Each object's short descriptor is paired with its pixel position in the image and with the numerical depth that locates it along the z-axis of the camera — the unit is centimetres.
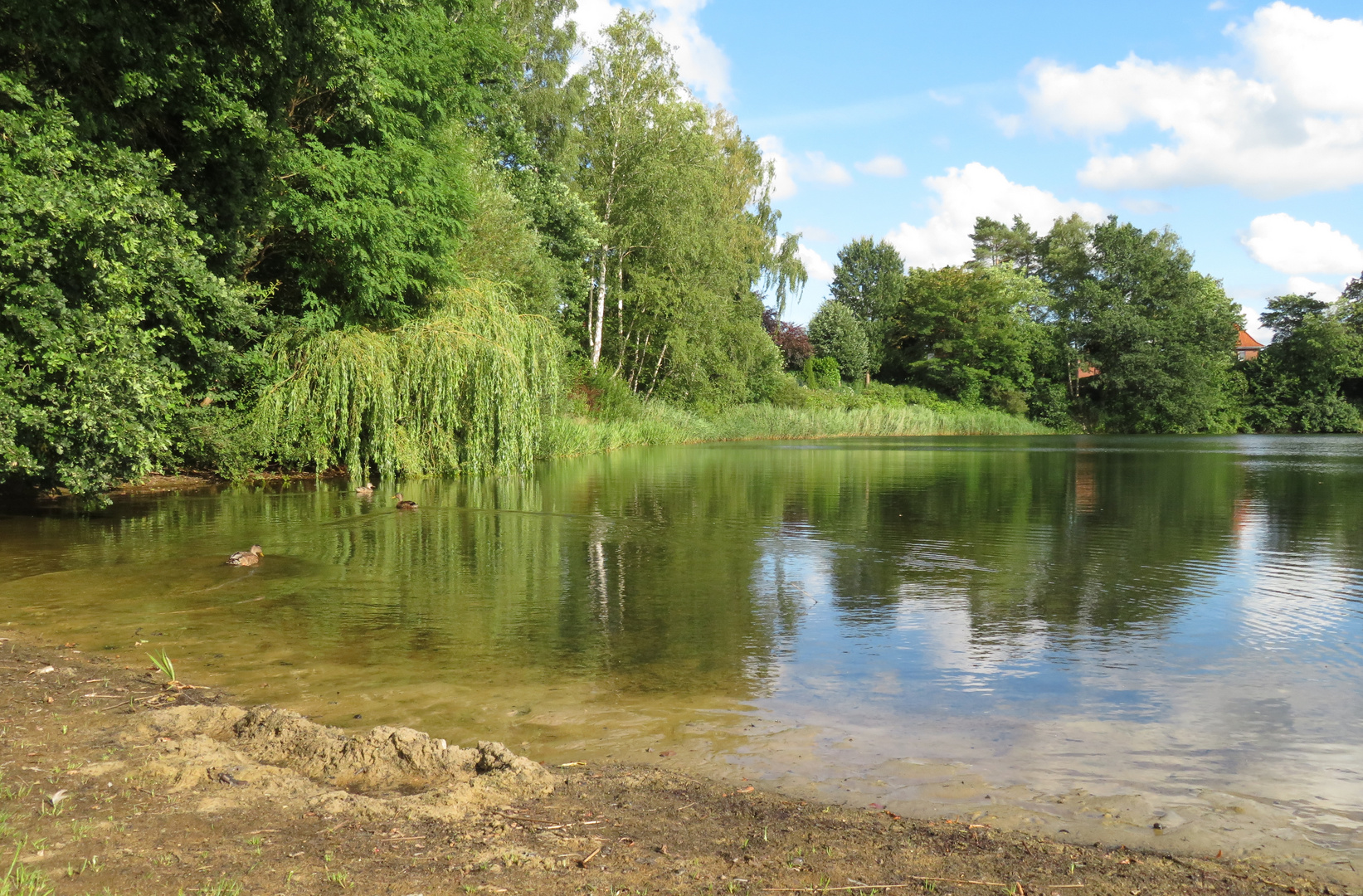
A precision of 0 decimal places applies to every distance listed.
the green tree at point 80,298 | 973
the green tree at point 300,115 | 1098
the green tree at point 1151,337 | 6412
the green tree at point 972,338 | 6794
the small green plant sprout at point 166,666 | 544
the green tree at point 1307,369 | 6425
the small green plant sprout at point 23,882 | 276
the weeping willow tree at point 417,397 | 1777
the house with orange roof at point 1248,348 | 8041
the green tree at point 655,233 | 3744
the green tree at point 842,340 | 6825
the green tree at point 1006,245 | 9250
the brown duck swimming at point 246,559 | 940
